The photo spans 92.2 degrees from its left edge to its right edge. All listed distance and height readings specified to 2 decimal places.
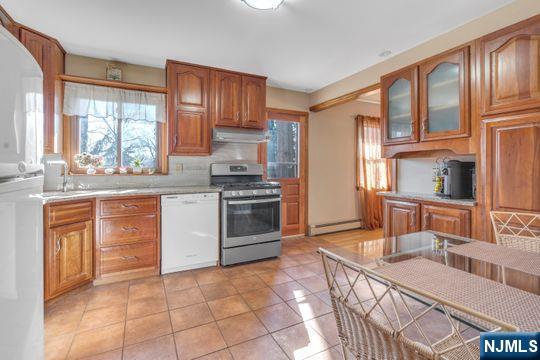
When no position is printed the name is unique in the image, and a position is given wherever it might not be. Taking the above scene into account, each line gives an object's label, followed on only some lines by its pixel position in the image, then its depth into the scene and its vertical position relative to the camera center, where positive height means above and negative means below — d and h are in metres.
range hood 3.31 +0.57
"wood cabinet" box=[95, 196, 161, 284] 2.60 -0.61
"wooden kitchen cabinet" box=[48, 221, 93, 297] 2.18 -0.69
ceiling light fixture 1.99 +1.36
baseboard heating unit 4.46 -0.86
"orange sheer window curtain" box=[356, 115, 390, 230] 4.88 +0.17
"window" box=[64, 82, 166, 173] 2.95 +0.67
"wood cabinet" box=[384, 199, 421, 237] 2.67 -0.42
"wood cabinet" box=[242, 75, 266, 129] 3.54 +1.07
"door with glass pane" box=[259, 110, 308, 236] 4.20 +0.28
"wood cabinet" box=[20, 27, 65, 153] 2.51 +1.01
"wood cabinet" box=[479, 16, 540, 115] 1.87 +0.85
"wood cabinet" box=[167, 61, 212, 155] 3.16 +0.88
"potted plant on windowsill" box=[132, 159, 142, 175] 3.26 +0.17
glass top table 1.05 -0.39
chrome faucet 2.71 +0.13
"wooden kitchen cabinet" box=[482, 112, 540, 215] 1.87 +0.12
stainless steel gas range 3.03 -0.52
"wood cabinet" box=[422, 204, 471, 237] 2.25 -0.38
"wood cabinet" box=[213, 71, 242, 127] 3.37 +1.06
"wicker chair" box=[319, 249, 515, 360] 0.62 -0.44
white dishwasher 2.83 -0.58
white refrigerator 0.74 -0.08
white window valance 2.88 +0.91
